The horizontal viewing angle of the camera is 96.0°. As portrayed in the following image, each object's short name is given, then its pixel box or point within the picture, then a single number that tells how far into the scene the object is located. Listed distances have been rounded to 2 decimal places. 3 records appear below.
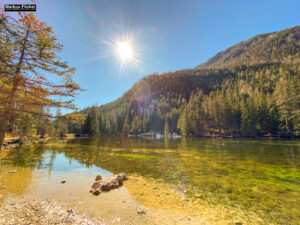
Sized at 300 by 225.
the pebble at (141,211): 6.12
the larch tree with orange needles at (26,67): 7.29
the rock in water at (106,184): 8.43
